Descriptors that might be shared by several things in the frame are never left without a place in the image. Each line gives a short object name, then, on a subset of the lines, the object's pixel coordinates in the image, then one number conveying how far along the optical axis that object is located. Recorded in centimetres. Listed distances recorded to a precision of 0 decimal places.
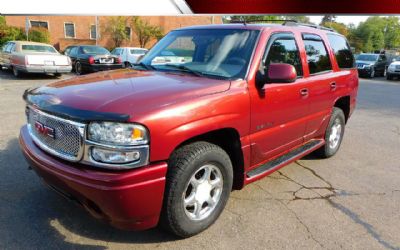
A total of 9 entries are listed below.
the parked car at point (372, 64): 2225
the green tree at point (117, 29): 3591
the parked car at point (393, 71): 2098
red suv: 238
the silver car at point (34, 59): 1284
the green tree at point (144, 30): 3694
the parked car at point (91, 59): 1508
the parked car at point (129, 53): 1835
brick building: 3312
